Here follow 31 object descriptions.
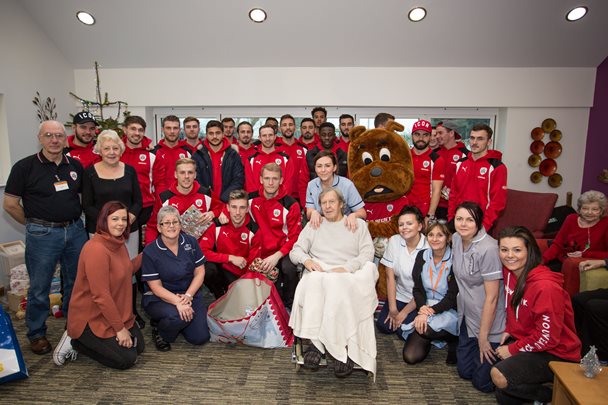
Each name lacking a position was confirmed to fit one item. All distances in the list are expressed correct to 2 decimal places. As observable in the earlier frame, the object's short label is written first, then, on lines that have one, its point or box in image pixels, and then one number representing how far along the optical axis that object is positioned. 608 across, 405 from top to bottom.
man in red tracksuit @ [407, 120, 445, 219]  3.61
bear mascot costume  3.15
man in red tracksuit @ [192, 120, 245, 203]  3.85
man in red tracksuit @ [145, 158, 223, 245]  3.16
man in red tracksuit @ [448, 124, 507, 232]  3.29
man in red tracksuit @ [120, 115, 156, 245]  3.54
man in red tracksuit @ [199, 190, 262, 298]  3.14
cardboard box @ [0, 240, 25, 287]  3.85
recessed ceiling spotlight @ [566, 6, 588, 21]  4.43
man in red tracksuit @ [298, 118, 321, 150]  4.27
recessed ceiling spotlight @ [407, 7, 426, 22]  4.44
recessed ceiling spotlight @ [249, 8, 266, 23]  4.53
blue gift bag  2.29
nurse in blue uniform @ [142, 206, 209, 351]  2.76
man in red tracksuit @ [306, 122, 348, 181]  3.95
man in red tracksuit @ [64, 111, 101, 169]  3.53
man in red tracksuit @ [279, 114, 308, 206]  4.03
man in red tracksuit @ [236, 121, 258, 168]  4.14
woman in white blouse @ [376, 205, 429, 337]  2.87
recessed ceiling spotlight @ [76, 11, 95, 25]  4.68
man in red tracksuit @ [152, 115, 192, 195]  3.68
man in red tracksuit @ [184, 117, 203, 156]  3.96
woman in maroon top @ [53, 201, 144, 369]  2.44
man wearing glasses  2.65
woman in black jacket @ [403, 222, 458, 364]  2.66
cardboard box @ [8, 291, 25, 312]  3.43
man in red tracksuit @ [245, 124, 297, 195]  3.84
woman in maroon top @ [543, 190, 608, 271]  3.12
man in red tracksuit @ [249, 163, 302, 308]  3.19
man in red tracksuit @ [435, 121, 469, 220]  3.94
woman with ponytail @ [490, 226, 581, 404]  2.06
